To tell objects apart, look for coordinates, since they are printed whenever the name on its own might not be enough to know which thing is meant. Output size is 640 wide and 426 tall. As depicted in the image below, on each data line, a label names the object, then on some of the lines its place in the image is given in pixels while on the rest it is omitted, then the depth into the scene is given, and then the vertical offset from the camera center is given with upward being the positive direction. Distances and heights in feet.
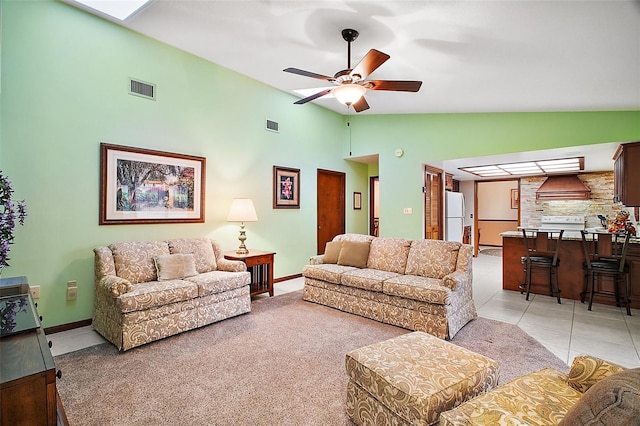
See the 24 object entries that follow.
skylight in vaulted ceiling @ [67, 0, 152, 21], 10.16 +6.88
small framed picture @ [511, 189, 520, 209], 33.91 +1.58
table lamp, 13.98 -0.01
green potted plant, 5.73 -0.18
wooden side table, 13.70 -2.59
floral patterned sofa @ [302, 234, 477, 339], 10.02 -2.44
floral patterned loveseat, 9.09 -2.45
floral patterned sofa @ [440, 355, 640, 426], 2.65 -2.50
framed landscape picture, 11.37 +1.06
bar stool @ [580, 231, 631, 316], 12.34 -2.07
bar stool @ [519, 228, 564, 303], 14.06 -2.03
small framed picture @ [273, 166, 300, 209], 17.18 +1.42
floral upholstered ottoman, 4.75 -2.73
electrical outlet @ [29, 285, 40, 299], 9.82 -2.45
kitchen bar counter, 12.76 -2.60
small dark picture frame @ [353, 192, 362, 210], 22.68 +0.91
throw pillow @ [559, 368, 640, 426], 2.55 -1.64
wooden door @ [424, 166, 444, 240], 18.47 +0.55
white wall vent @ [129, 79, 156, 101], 11.91 +4.82
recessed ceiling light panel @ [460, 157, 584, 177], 17.97 +2.94
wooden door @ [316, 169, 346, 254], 20.27 +0.48
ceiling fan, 8.91 +3.95
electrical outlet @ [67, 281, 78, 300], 10.59 -2.62
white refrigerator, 20.44 -0.21
